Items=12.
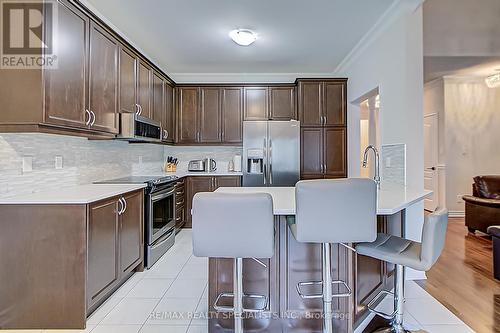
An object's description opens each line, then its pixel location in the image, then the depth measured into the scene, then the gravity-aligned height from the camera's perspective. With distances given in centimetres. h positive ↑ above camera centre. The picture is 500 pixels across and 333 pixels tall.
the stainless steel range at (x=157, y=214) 340 -56
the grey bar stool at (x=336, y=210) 170 -24
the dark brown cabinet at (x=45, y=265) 216 -69
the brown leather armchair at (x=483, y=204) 450 -57
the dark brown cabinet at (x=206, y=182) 514 -25
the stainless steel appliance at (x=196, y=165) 559 +4
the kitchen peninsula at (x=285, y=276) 211 -74
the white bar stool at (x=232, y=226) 163 -31
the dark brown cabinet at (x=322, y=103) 520 +107
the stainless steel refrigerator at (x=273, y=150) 505 +28
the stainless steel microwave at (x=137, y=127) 332 +46
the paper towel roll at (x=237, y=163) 559 +7
